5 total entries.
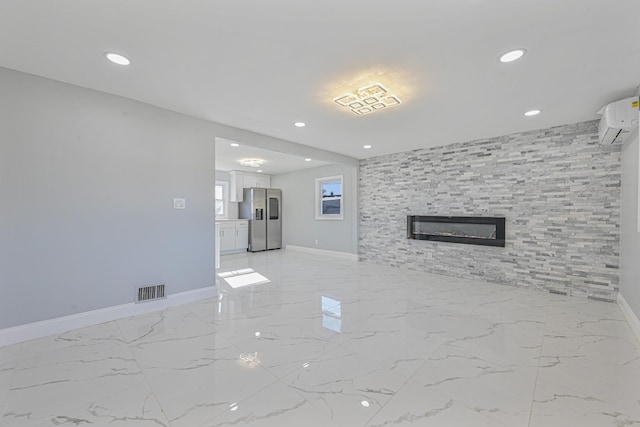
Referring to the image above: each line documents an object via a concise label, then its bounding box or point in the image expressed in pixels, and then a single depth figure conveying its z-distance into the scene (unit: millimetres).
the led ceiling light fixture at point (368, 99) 2607
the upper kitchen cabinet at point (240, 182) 7668
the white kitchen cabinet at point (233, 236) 7207
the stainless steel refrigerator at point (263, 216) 7703
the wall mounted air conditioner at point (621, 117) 2592
